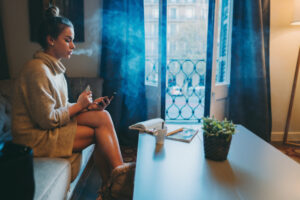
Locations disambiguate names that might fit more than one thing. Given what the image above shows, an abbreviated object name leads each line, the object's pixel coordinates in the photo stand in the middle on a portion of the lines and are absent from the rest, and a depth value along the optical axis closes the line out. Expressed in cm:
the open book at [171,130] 146
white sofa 97
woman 115
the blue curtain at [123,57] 235
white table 85
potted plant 110
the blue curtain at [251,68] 242
